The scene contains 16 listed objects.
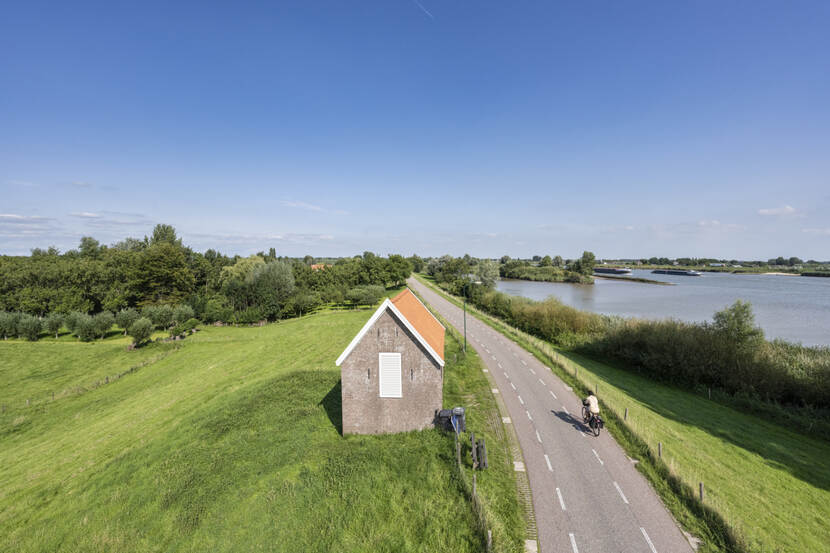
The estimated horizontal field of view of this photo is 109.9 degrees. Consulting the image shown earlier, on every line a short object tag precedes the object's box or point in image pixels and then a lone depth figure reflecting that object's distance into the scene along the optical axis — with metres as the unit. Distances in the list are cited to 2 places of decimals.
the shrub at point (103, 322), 49.24
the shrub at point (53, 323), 51.47
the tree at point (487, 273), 67.31
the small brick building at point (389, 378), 14.34
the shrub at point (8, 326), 50.09
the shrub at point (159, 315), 52.75
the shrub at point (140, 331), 43.56
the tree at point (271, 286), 61.25
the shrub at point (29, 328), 49.69
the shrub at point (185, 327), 50.03
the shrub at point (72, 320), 50.85
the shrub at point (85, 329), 48.44
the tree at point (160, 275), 62.50
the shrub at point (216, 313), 60.31
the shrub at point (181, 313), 55.12
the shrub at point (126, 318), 50.25
